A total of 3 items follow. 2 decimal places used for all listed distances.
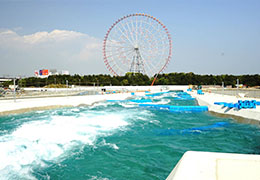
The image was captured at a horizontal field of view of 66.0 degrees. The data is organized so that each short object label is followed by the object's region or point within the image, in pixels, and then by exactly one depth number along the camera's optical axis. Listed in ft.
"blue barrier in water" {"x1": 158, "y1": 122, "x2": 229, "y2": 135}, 42.28
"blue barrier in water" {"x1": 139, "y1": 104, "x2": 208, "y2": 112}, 71.54
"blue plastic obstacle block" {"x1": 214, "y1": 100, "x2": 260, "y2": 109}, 51.76
